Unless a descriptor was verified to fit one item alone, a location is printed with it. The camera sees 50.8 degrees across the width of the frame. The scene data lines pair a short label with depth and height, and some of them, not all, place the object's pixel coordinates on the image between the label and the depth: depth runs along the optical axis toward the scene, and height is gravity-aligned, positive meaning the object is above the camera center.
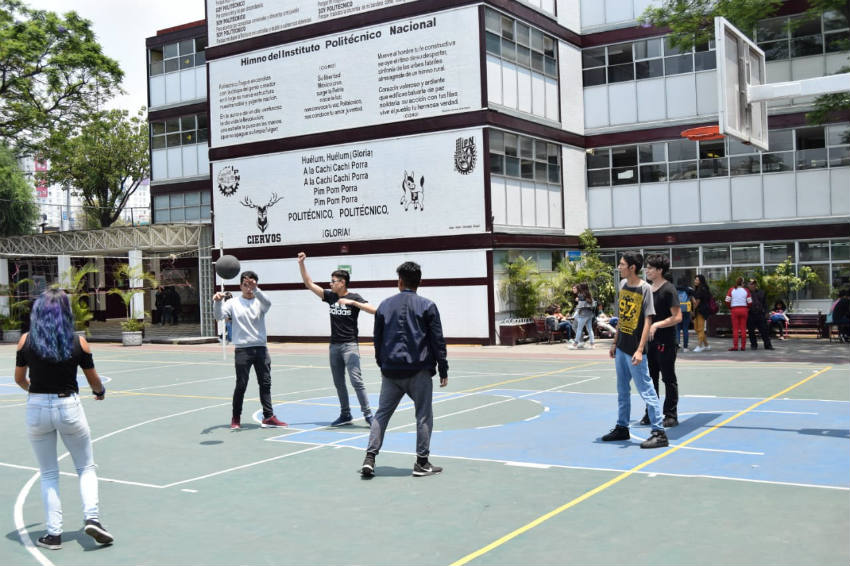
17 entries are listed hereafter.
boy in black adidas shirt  11.66 -0.76
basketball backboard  10.64 +2.29
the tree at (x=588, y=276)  29.73 -0.07
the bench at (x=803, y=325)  27.23 -1.79
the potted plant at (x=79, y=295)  34.40 -0.20
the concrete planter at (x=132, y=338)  34.03 -1.90
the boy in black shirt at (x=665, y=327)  10.62 -0.66
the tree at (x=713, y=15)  24.94 +7.23
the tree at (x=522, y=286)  28.64 -0.32
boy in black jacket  8.83 -0.80
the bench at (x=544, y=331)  28.69 -1.81
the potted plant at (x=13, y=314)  39.00 -0.98
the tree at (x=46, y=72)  38.25 +9.69
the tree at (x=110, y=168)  56.56 +7.79
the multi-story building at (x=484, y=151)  28.77 +4.36
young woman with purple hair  6.79 -0.83
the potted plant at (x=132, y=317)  34.09 -1.12
